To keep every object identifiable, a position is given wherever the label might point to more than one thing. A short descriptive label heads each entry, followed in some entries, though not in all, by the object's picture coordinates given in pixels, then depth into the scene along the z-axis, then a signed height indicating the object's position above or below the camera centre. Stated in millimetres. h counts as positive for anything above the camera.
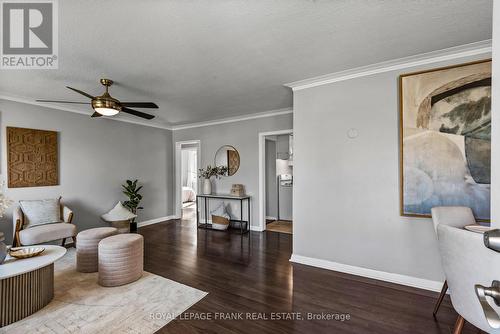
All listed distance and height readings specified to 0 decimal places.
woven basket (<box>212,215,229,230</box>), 5145 -1192
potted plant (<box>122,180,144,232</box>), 5047 -615
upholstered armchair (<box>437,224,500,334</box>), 1172 -539
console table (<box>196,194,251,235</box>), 5031 -893
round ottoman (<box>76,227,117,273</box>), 2984 -1066
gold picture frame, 2346 +785
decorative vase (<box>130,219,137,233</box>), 5070 -1230
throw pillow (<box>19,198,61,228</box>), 3519 -643
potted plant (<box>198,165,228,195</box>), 5523 -99
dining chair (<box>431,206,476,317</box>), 2162 -456
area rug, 1950 -1322
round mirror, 5414 +281
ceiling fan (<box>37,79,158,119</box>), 2709 +810
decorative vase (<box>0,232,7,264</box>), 2123 -749
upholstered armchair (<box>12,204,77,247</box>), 3214 -878
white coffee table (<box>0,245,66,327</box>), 1966 -1046
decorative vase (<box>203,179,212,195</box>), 5512 -409
